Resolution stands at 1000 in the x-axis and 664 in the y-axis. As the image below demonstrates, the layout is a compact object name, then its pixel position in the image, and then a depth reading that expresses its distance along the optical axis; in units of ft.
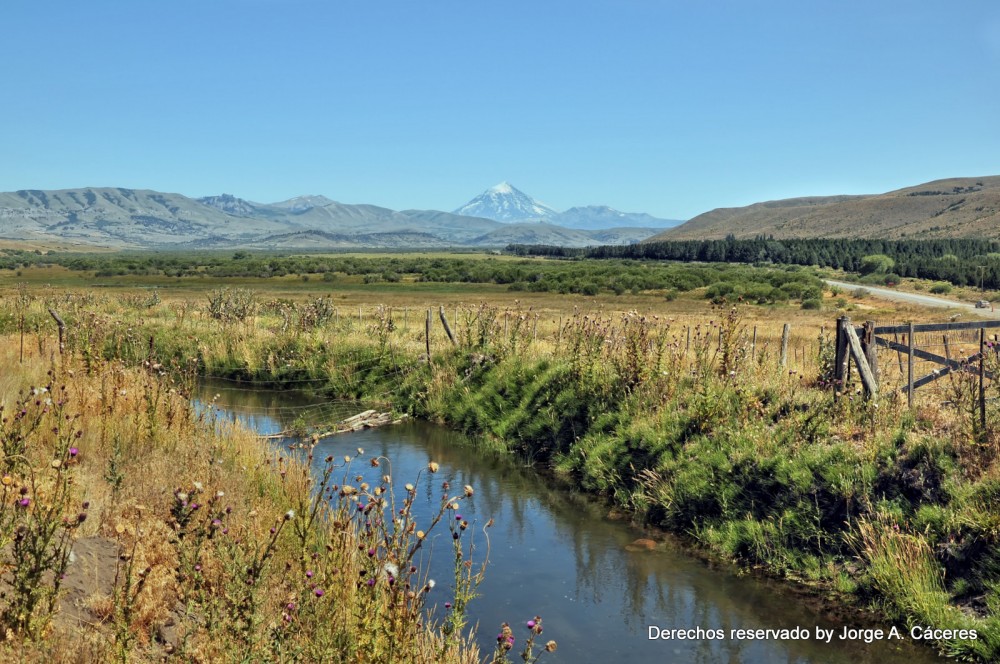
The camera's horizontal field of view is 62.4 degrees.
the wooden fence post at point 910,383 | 39.52
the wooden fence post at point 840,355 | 41.60
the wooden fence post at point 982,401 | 32.81
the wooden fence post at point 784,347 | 50.09
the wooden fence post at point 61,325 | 51.19
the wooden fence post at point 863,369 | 39.55
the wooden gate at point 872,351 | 39.83
